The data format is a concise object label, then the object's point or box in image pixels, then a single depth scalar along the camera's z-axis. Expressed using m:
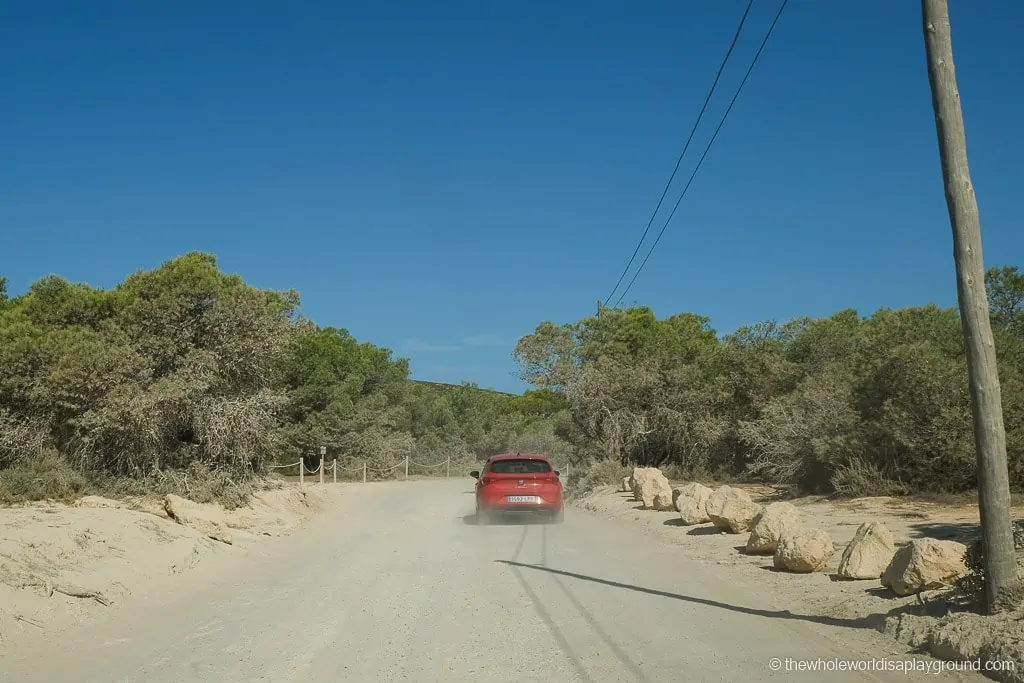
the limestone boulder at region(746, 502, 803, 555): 11.62
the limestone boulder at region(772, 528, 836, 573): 10.20
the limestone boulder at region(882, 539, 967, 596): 7.73
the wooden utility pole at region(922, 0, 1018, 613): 6.79
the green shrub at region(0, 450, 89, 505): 14.34
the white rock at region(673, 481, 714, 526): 16.31
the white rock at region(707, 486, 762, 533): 14.33
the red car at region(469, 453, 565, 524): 17.86
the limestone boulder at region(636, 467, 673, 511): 19.56
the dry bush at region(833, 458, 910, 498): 18.31
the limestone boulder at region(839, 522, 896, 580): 9.26
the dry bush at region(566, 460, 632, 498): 28.69
